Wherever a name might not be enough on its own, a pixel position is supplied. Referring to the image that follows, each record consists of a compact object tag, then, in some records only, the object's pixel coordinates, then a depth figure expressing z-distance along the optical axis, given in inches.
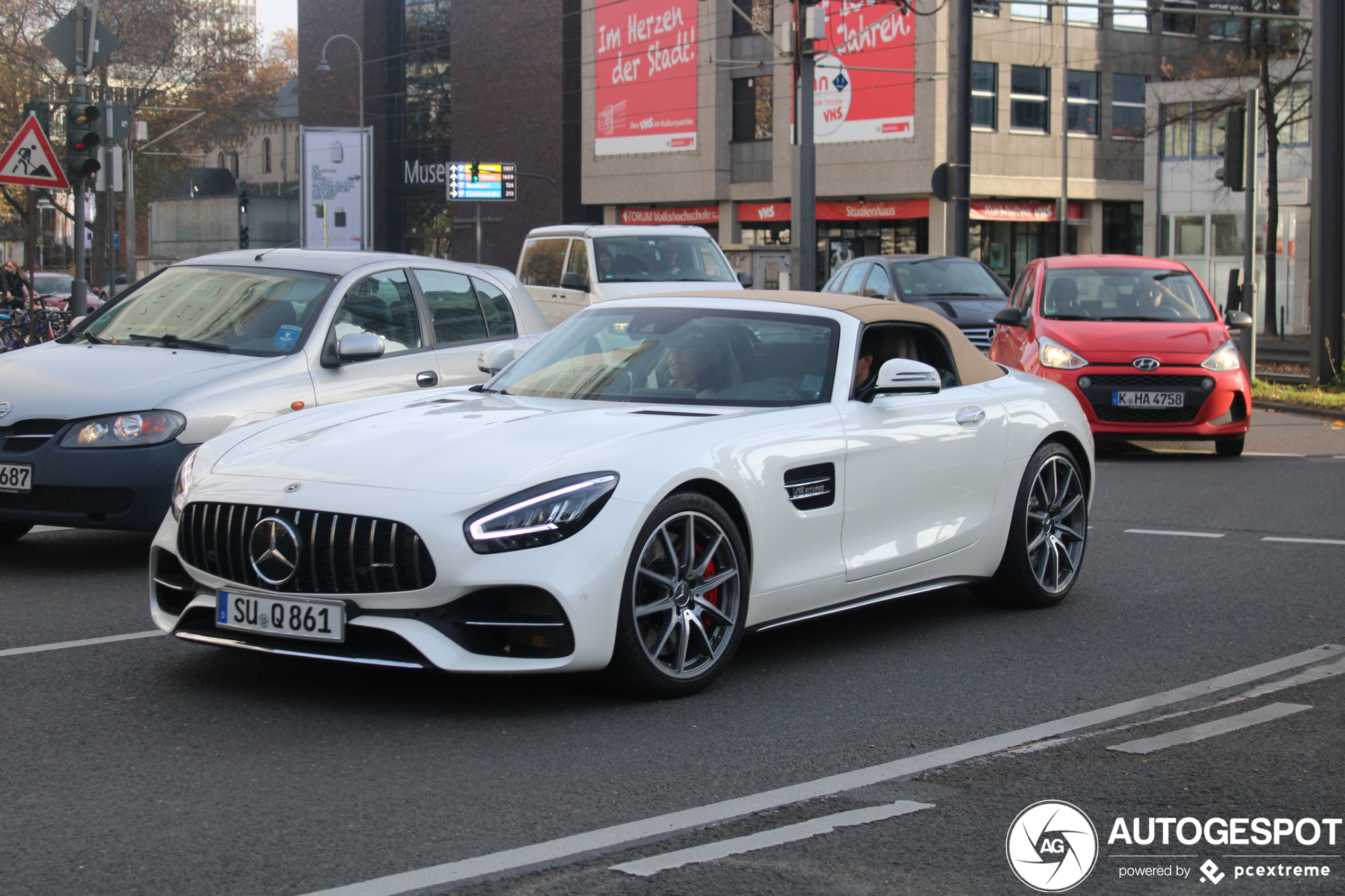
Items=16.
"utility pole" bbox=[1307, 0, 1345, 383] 758.5
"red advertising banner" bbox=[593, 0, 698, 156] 2214.6
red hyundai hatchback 521.0
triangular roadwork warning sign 616.1
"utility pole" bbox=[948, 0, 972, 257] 943.0
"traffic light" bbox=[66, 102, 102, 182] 660.7
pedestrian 1168.8
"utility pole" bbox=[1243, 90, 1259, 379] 805.9
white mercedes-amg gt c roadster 189.0
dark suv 769.6
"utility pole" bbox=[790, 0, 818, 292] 1009.5
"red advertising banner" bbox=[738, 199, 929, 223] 2016.5
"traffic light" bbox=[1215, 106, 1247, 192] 820.0
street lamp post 1582.2
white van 755.4
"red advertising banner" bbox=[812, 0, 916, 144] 1968.5
